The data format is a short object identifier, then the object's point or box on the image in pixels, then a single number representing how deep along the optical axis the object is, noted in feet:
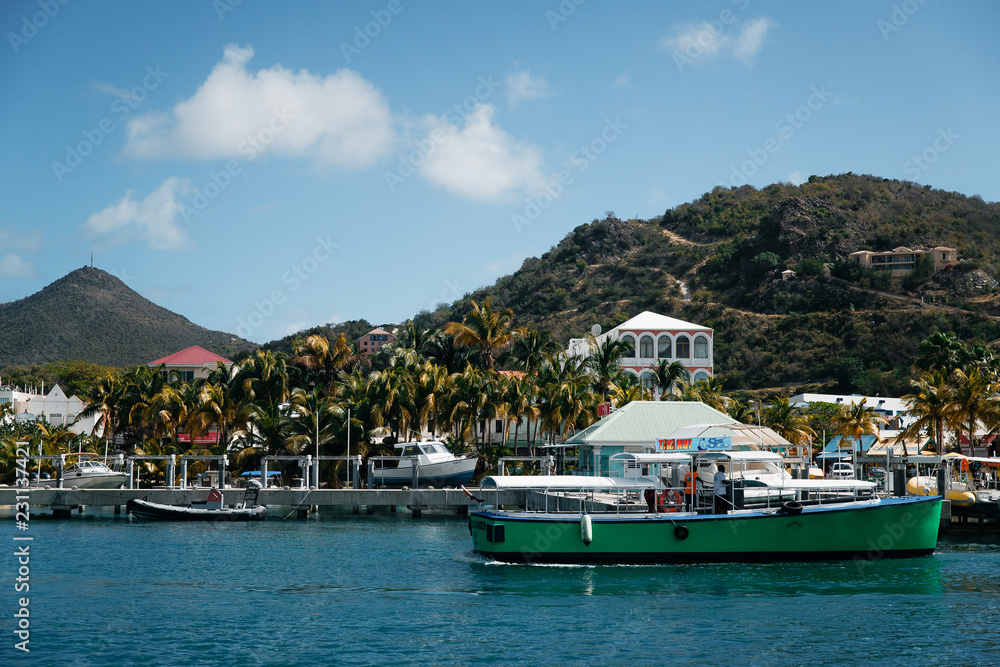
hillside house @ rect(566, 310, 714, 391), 285.64
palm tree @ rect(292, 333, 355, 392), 219.00
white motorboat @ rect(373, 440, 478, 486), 171.83
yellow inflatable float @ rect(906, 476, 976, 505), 137.28
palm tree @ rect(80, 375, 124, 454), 211.20
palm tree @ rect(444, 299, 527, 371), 217.97
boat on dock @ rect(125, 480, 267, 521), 151.74
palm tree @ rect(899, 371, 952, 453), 170.26
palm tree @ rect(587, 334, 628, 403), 213.46
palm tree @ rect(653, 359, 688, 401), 221.87
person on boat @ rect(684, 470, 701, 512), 101.04
